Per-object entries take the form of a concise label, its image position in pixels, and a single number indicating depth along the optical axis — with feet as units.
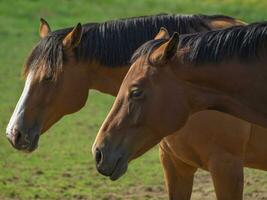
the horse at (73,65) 48.26
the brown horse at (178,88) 38.40
